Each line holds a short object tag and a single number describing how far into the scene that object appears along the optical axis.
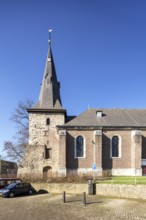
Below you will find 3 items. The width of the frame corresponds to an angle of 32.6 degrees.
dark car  23.32
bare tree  42.97
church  34.97
